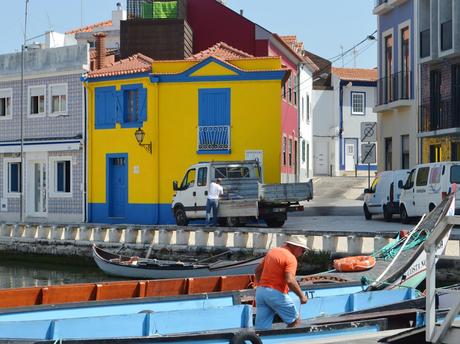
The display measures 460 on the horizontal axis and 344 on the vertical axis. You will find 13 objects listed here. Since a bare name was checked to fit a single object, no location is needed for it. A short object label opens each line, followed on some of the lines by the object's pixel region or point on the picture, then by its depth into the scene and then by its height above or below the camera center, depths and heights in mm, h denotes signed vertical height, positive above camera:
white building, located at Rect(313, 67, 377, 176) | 54562 +4051
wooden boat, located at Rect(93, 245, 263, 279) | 19812 -2157
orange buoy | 15172 -1534
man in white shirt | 25656 -442
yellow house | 29844 +2290
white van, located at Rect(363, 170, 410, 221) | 28406 -401
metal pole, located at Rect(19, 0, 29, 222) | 32169 +1538
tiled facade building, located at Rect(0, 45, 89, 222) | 33031 +1985
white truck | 26031 -384
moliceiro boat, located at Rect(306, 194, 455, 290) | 14008 -1495
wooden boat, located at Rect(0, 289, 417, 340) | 10391 -1905
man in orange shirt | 9398 -1171
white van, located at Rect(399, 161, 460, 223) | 24609 -117
